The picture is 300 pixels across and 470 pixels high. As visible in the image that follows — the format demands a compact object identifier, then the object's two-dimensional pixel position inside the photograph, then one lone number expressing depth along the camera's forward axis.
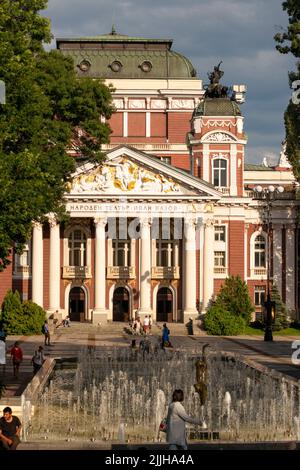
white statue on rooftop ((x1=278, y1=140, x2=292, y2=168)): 102.69
